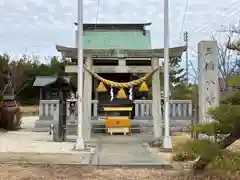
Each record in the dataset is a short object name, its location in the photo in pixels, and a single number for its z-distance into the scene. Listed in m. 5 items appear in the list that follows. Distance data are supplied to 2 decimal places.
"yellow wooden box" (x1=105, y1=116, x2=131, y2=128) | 15.53
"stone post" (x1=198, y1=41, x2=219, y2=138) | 11.63
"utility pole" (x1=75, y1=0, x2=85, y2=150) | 10.57
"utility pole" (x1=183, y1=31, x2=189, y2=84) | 34.21
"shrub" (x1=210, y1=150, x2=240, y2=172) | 5.39
